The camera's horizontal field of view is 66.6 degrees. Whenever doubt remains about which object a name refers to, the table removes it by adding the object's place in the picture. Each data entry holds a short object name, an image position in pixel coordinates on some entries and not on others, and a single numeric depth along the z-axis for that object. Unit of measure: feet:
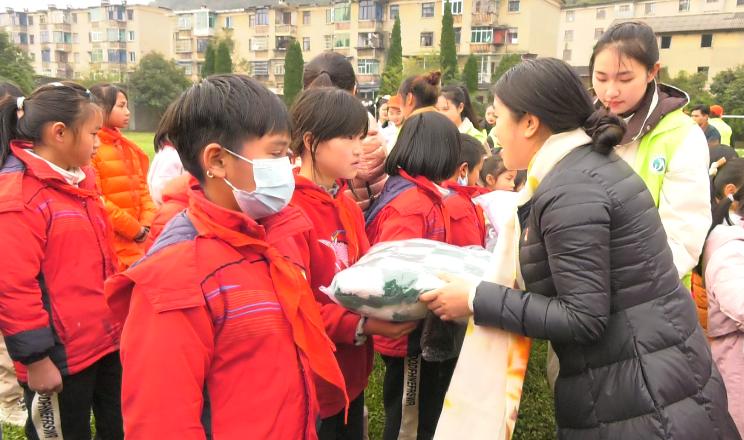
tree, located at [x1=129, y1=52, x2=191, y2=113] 149.07
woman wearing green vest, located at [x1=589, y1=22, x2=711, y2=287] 8.20
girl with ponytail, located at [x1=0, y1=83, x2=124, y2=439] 7.64
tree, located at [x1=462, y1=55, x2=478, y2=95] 121.49
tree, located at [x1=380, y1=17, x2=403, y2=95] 122.11
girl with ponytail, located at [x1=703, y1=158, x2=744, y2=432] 8.61
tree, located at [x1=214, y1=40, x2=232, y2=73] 144.46
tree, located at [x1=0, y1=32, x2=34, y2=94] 107.76
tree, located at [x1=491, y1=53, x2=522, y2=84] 117.39
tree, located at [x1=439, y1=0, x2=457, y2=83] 127.44
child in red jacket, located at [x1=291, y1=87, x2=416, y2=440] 7.41
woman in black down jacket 5.25
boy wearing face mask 4.53
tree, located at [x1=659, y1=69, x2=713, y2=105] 101.21
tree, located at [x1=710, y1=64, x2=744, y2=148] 88.94
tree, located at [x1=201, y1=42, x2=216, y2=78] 150.20
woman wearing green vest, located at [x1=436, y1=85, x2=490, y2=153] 18.97
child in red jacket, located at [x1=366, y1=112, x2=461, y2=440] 8.76
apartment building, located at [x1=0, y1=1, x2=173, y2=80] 212.64
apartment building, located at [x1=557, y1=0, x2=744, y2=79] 127.69
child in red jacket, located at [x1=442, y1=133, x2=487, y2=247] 9.55
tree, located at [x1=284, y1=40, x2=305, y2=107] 132.05
